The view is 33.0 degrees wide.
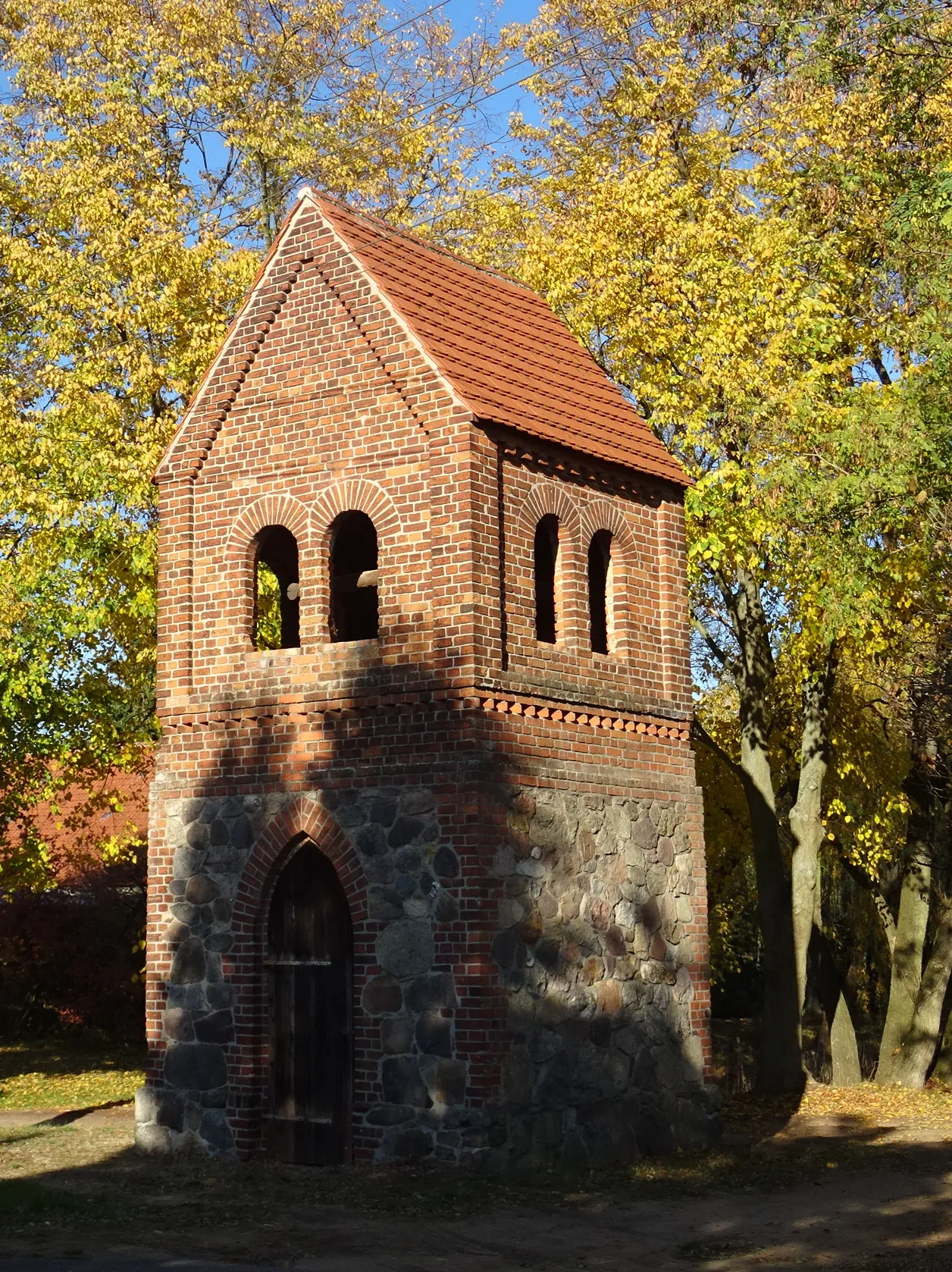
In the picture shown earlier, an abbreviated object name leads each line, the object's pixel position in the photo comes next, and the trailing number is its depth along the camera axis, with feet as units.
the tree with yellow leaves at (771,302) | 52.70
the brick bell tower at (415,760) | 40.88
